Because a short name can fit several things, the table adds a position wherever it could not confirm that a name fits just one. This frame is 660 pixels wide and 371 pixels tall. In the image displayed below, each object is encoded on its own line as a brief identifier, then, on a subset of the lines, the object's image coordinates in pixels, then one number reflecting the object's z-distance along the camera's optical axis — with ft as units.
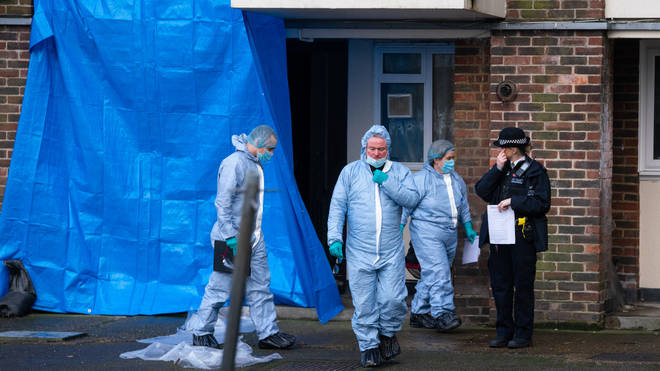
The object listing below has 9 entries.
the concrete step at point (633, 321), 61.93
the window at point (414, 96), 68.38
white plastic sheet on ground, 51.67
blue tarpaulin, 61.77
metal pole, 25.26
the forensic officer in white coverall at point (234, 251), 53.98
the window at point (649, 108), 66.08
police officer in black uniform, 53.62
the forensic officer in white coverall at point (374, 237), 50.11
